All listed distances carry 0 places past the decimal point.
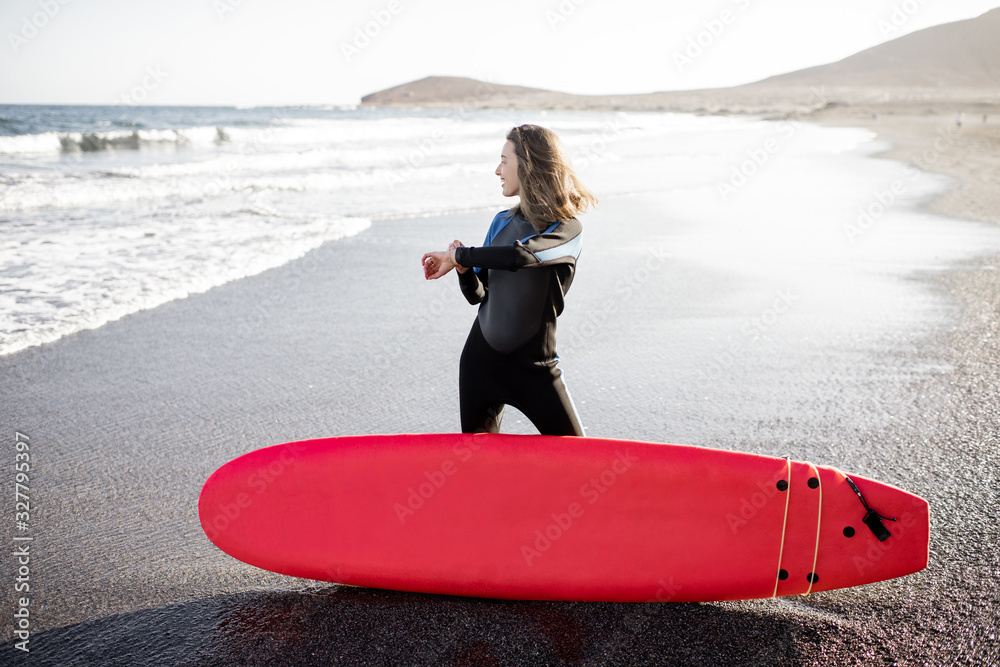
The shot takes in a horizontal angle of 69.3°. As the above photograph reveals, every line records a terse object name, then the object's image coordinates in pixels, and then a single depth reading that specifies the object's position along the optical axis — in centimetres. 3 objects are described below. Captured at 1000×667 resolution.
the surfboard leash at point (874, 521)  240
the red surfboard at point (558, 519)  245
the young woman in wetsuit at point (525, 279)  240
